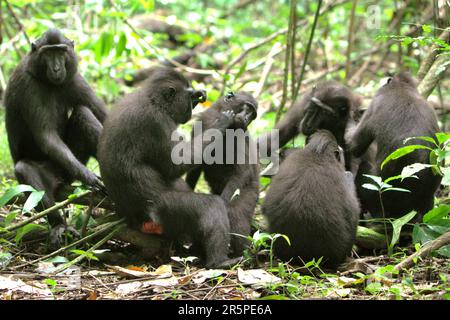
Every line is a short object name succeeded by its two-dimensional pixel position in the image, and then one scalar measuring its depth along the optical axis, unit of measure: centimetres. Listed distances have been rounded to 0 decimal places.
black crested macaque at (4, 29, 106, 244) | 573
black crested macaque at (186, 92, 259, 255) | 538
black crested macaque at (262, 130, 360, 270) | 474
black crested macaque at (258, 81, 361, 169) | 630
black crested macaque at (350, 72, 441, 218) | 538
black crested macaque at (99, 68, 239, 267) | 507
